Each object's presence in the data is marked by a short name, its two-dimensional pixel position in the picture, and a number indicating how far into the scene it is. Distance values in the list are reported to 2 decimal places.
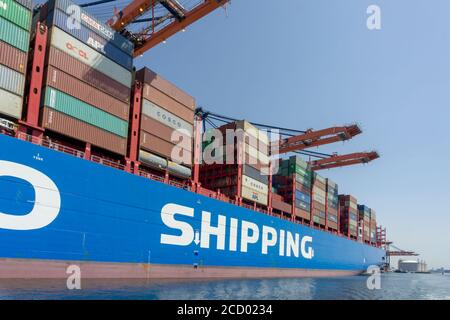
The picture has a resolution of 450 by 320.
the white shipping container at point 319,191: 53.89
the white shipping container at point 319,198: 53.72
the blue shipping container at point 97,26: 23.77
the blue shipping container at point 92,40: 23.20
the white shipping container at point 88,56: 22.95
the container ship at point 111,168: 19.56
